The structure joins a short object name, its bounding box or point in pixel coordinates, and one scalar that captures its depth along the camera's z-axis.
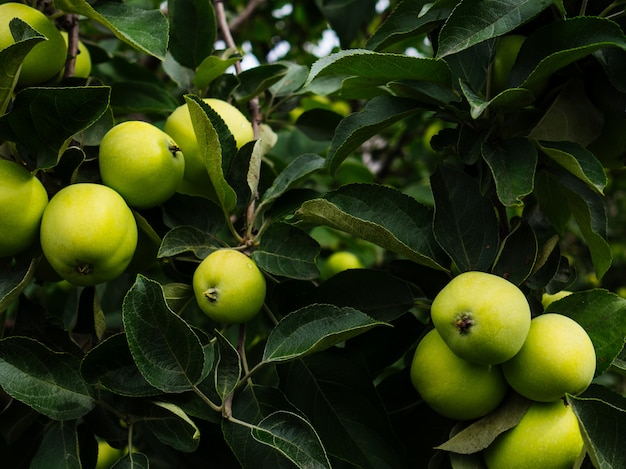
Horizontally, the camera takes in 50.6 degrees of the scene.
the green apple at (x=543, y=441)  0.70
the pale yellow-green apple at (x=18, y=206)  0.75
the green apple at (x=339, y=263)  1.57
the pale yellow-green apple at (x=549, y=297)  0.93
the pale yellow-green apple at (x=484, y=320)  0.68
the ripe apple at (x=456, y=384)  0.73
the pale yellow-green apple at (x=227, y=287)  0.79
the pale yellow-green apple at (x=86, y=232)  0.74
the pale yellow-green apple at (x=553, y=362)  0.69
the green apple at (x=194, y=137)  0.91
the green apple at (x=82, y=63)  1.01
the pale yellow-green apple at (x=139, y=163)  0.80
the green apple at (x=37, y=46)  0.83
